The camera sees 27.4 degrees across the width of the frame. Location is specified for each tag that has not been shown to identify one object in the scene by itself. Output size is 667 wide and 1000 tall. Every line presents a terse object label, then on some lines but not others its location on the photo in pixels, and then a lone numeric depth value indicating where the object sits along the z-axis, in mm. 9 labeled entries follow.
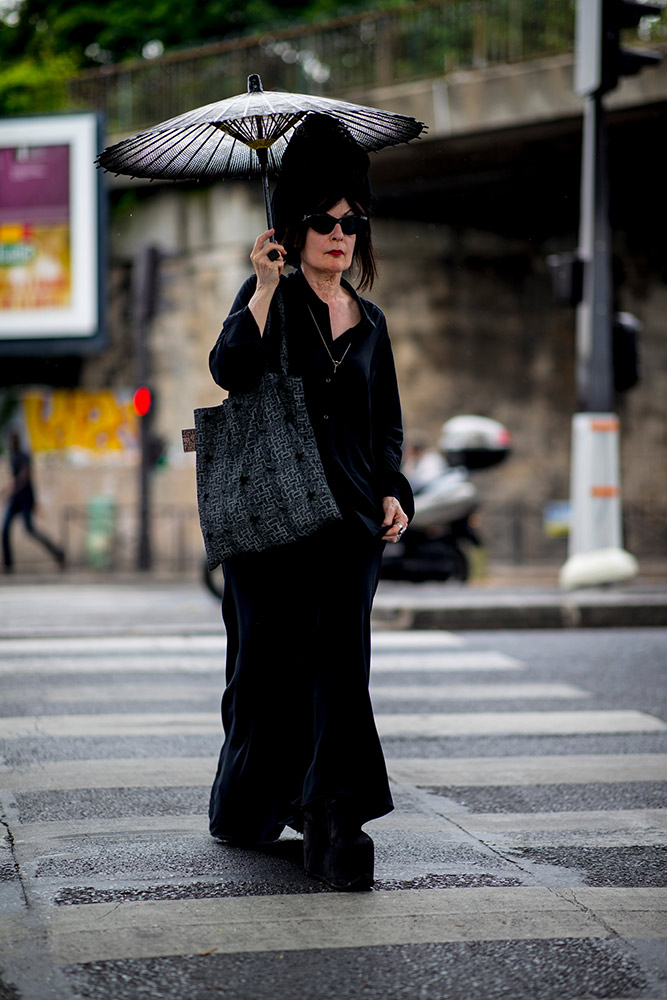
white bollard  12039
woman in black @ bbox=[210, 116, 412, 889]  3498
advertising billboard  19344
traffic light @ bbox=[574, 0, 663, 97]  11453
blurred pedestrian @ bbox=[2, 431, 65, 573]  18711
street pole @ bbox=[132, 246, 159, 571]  19250
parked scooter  12789
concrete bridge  18000
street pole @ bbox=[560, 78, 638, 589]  11977
